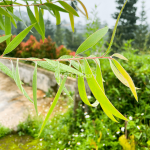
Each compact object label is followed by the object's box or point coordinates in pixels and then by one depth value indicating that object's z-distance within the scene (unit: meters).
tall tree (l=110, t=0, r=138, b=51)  14.91
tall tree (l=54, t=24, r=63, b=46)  19.50
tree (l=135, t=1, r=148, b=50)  13.46
